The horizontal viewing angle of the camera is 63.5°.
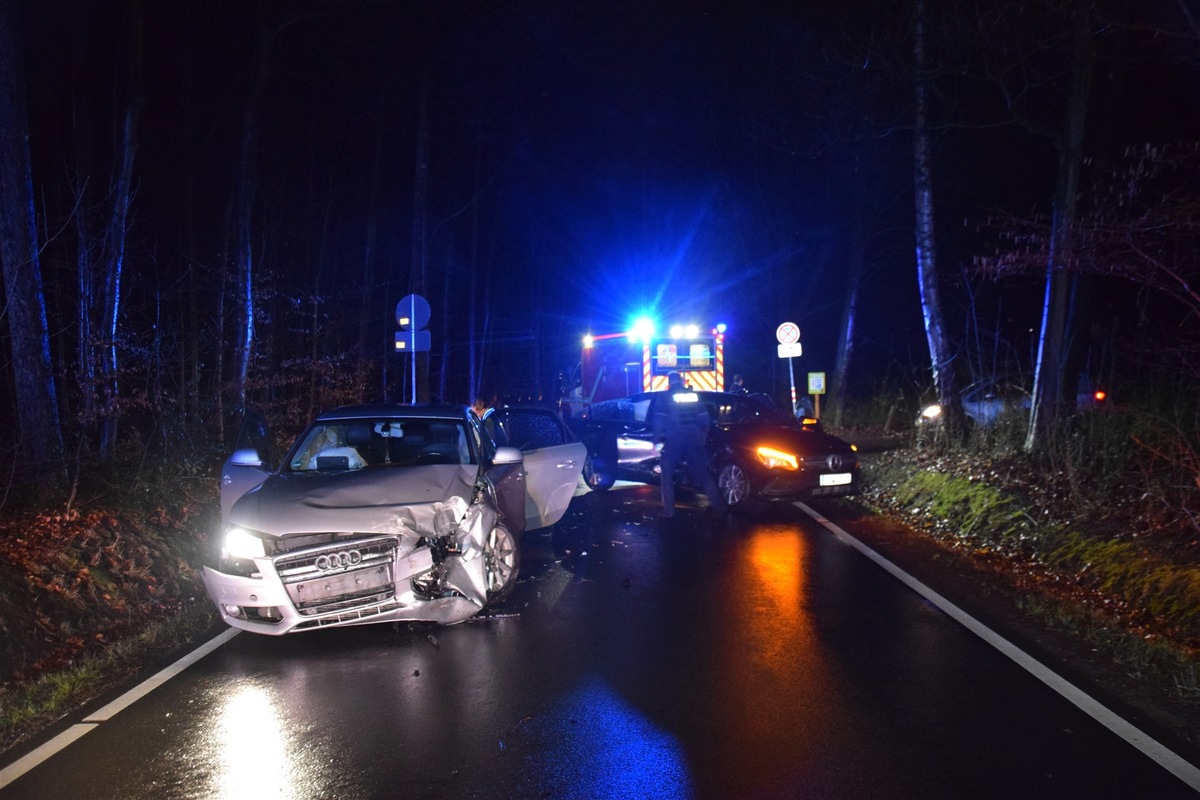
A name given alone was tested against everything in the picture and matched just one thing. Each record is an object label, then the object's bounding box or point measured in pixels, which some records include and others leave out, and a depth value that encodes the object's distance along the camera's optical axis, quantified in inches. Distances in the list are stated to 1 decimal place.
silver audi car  259.0
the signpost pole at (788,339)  863.2
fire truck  866.8
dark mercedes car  522.3
